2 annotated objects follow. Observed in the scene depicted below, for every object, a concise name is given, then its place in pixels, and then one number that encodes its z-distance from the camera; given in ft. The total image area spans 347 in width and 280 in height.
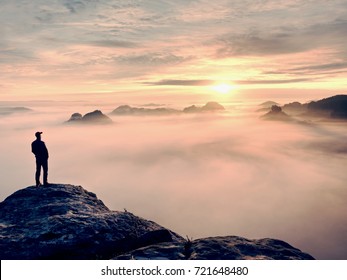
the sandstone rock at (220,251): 39.63
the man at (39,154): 68.13
